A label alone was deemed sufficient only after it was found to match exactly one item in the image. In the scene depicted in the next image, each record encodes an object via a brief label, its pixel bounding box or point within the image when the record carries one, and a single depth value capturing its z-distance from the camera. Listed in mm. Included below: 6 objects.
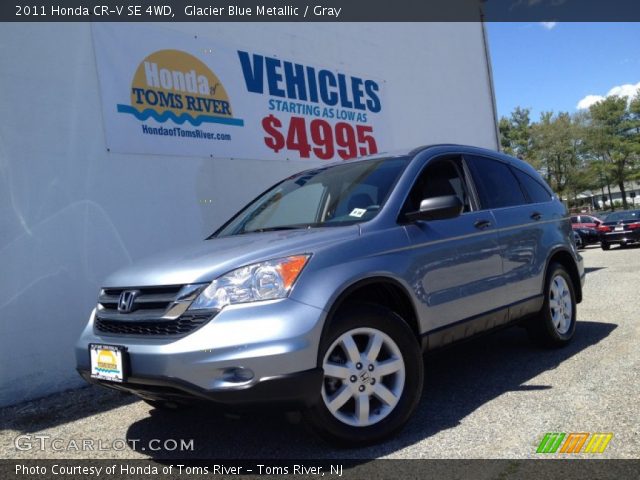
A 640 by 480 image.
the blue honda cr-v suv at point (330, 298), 2754
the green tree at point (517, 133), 53428
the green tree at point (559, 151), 49844
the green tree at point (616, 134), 48719
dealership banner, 5902
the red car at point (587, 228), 21297
